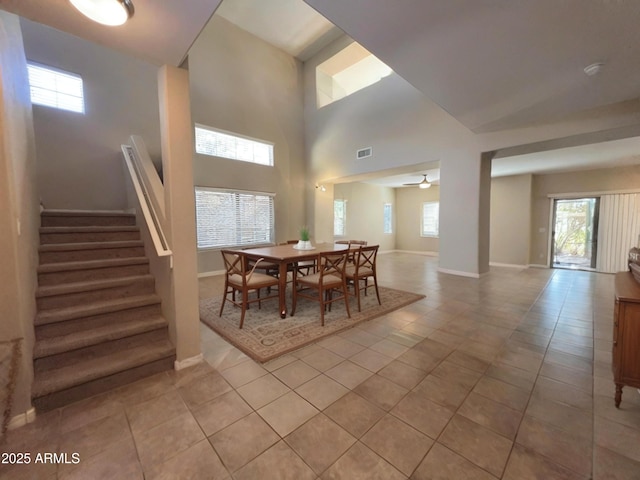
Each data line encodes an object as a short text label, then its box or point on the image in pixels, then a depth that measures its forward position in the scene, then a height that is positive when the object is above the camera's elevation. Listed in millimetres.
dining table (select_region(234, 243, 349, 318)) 2914 -390
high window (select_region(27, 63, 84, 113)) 3723 +2148
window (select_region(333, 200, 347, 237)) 8266 +189
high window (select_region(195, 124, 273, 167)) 5484 +1873
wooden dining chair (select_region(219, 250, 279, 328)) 2742 -618
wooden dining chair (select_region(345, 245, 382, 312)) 3211 -626
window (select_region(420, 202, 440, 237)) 8867 +106
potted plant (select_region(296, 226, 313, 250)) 3677 -245
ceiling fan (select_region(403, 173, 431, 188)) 7018 +1085
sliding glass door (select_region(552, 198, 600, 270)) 6250 -346
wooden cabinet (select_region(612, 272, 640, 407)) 1468 -729
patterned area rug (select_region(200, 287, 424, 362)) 2354 -1107
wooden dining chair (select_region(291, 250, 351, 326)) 2873 -646
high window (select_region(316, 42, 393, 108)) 6855 +4412
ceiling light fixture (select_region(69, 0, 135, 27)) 1179 +1061
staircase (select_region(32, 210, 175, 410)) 1684 -723
